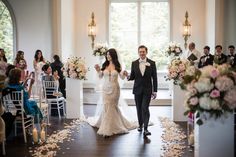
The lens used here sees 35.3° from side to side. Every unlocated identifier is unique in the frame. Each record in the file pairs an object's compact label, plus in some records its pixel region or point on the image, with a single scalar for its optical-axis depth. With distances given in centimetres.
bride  743
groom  730
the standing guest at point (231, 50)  1026
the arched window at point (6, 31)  1204
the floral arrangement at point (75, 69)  902
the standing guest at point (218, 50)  1004
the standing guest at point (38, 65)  1013
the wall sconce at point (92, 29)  1399
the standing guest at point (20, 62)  920
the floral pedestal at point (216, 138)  407
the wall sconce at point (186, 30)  1359
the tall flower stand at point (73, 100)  923
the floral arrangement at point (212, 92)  384
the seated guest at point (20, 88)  675
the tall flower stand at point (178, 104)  880
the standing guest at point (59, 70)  1001
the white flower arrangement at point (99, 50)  1209
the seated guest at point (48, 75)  916
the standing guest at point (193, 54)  1054
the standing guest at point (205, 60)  958
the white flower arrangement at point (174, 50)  1123
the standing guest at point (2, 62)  941
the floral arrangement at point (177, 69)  825
